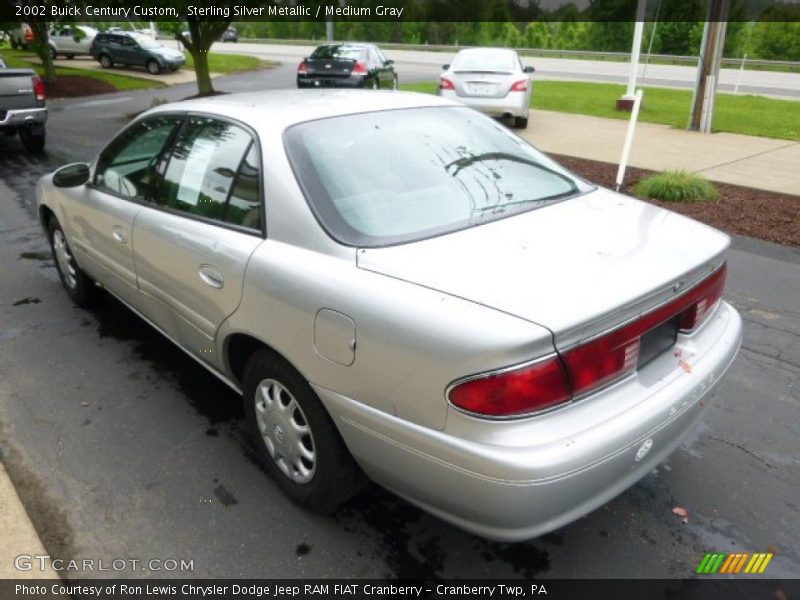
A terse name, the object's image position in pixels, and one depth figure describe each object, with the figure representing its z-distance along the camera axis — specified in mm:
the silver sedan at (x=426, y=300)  2010
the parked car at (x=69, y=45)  30203
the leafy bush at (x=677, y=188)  7668
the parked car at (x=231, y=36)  51375
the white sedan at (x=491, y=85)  12375
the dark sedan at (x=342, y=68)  16797
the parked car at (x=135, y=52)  25844
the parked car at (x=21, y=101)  10023
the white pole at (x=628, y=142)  7273
